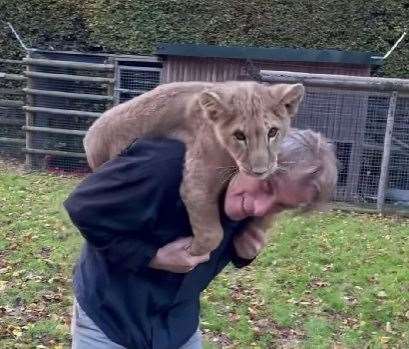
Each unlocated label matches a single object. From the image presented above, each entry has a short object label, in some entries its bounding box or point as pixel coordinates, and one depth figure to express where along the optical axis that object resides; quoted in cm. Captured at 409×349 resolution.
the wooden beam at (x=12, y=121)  1375
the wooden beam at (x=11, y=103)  1378
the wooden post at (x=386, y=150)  1005
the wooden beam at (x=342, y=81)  1002
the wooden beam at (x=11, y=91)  1400
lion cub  265
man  253
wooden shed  1169
